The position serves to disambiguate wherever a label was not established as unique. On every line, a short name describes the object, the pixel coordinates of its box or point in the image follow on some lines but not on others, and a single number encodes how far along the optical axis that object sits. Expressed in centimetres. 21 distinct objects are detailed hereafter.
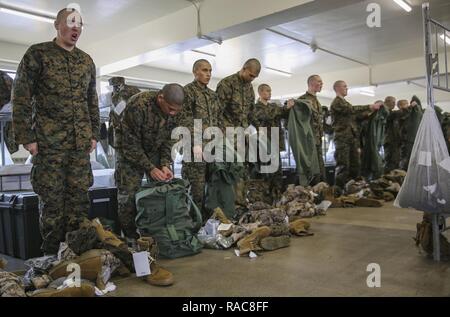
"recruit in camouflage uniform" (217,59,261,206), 445
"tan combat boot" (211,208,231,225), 358
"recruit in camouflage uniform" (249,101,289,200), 527
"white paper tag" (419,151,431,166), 251
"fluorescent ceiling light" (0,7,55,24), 626
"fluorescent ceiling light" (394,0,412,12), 617
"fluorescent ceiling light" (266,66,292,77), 1147
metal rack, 265
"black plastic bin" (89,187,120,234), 343
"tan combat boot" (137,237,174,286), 233
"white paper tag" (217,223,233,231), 339
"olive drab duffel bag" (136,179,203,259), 299
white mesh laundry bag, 248
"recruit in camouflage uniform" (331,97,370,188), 607
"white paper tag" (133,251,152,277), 242
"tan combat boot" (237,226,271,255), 299
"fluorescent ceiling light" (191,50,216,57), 890
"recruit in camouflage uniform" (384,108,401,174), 719
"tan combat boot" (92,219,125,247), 260
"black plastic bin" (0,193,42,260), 315
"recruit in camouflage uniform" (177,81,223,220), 391
